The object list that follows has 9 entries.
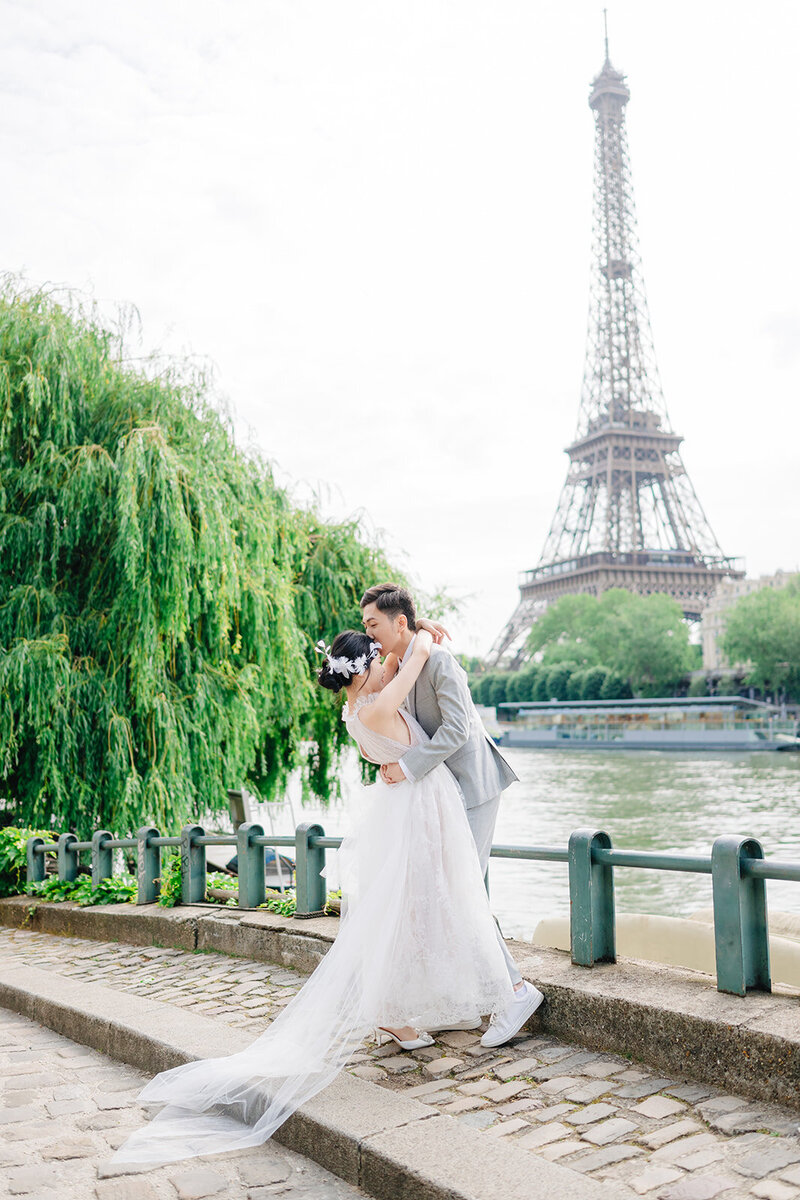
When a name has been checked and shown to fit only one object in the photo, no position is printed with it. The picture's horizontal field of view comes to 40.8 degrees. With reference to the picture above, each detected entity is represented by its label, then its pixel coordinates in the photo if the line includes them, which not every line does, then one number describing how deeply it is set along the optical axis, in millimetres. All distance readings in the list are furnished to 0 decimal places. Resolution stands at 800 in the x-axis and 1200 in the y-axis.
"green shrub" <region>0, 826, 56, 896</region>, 9500
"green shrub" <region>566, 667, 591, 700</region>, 77125
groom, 3824
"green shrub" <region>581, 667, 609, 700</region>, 76312
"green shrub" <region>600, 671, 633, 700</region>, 75438
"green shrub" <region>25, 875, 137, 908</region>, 8133
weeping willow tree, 9938
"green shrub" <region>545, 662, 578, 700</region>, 80312
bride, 3641
